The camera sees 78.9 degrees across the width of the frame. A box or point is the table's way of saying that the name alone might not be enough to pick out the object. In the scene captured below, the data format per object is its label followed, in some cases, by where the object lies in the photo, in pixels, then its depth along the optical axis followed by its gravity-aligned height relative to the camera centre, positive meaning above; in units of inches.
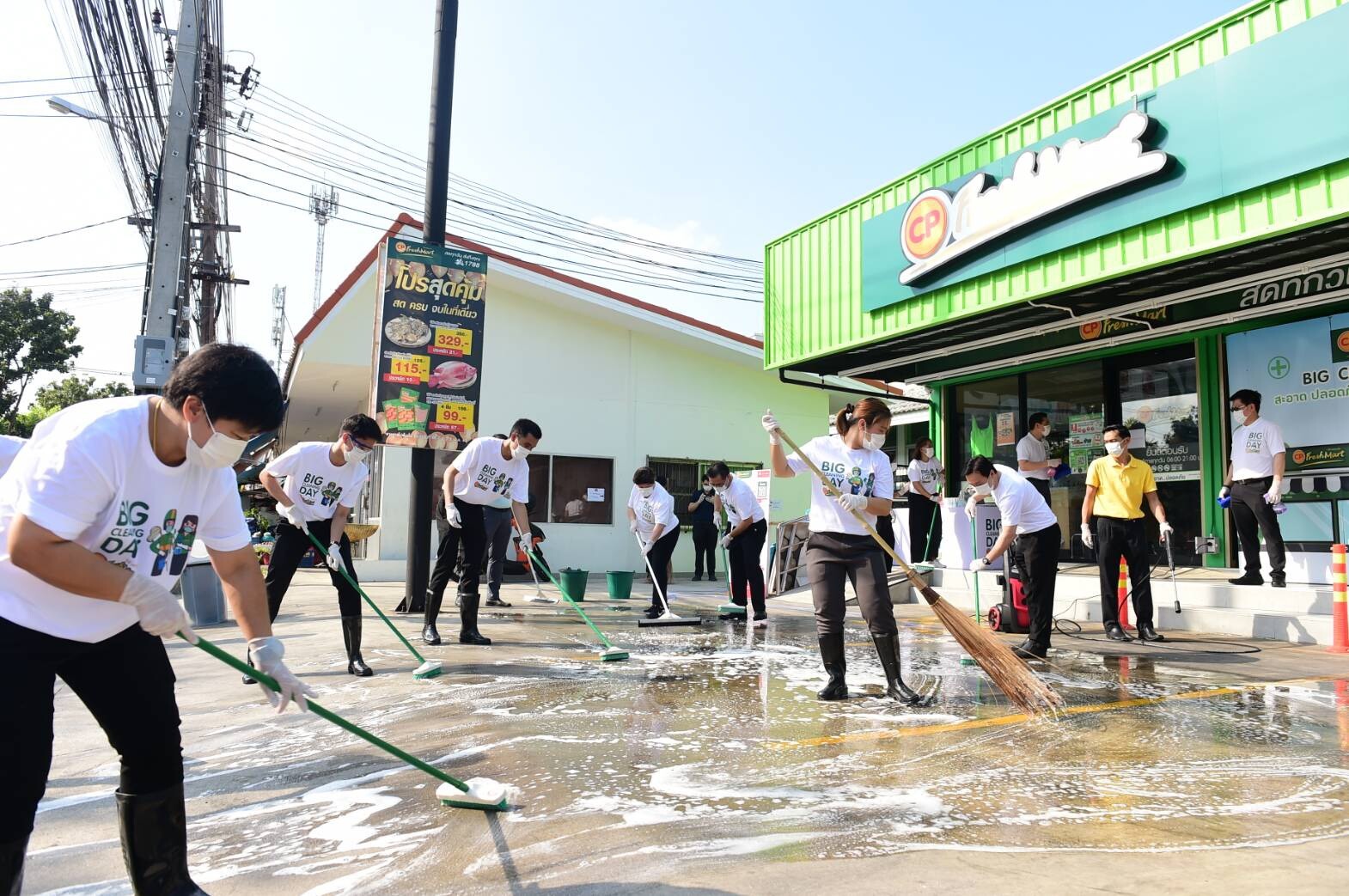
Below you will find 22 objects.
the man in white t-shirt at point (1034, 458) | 363.3 +33.5
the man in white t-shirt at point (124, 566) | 72.9 -4.5
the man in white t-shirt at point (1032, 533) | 226.7 -0.1
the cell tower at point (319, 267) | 1599.4 +516.5
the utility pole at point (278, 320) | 1692.9 +450.7
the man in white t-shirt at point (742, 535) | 331.6 -2.9
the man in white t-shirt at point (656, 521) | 362.0 +2.8
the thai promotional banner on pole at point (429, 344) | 368.5 +81.9
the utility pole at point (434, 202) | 358.6 +144.1
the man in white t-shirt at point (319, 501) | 213.3 +5.4
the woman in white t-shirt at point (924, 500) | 438.0 +16.8
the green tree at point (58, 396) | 1173.7 +203.4
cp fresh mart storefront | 250.5 +99.3
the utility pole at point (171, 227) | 354.9 +133.1
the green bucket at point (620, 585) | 425.1 -30.8
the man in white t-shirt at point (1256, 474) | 278.2 +21.5
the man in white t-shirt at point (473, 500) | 257.1 +7.7
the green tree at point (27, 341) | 1146.0 +249.3
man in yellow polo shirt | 271.0 +4.0
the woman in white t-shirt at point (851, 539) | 180.9 -2.0
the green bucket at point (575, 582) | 390.0 -27.2
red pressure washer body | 289.3 -27.2
